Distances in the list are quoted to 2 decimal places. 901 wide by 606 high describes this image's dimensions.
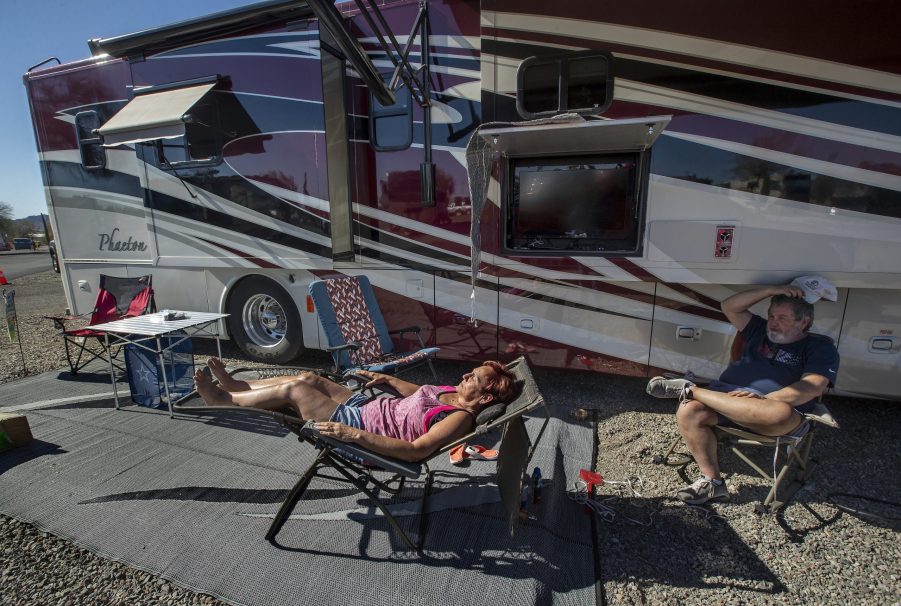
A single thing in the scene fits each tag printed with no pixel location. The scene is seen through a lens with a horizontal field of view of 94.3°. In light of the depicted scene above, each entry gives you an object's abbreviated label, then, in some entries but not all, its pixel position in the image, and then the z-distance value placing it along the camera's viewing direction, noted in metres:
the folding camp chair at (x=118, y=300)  4.11
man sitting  2.12
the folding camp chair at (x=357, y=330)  3.23
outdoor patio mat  1.74
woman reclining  1.82
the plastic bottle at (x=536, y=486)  2.17
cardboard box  2.68
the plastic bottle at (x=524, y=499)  2.08
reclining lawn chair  1.77
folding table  3.09
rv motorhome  2.56
